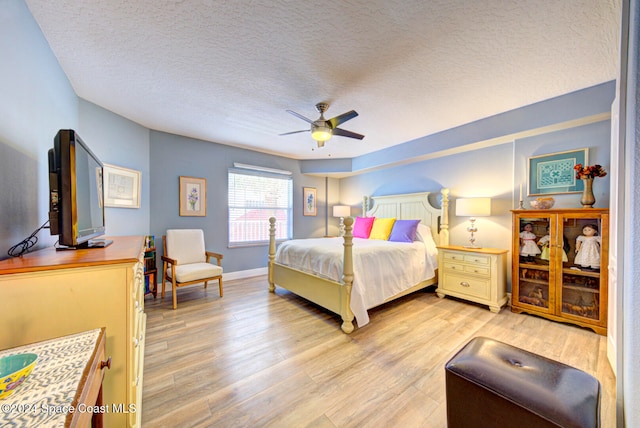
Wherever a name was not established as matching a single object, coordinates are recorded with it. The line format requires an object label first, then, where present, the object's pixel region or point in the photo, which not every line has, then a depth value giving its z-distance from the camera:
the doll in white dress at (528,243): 2.79
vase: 2.40
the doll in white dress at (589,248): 2.37
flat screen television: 1.13
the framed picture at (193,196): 3.79
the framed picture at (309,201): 5.33
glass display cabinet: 2.34
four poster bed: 2.47
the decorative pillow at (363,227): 4.16
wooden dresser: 0.89
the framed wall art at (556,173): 2.62
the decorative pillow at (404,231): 3.56
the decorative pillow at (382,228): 3.90
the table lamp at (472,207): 3.03
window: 4.38
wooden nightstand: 2.91
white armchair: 3.04
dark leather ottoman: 0.95
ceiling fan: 2.53
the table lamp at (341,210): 5.29
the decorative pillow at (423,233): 3.61
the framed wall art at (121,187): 2.86
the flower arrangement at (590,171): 2.34
